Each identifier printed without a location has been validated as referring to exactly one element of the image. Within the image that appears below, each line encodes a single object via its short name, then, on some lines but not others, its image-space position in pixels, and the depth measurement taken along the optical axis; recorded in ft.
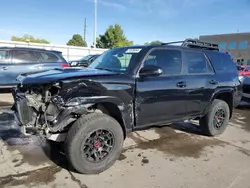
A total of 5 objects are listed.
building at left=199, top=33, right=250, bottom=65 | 154.10
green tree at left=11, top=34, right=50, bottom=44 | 227.03
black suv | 9.87
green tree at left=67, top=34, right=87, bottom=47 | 201.57
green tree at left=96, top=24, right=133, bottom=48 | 160.25
